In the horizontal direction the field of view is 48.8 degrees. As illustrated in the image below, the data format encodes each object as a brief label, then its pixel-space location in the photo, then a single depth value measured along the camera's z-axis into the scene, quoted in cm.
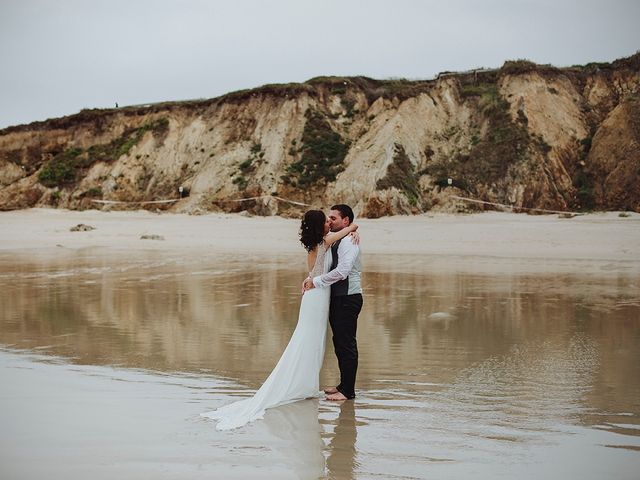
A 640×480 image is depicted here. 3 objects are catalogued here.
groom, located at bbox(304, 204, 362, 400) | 588
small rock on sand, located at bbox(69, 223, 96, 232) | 2602
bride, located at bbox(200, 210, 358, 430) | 545
